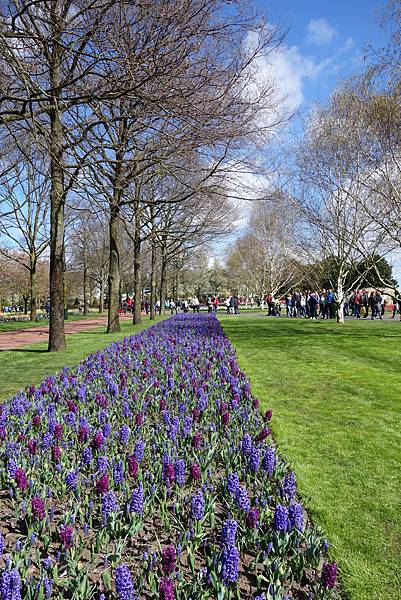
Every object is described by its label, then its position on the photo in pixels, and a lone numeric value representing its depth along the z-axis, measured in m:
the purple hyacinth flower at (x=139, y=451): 3.48
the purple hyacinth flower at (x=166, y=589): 1.85
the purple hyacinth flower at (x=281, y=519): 2.49
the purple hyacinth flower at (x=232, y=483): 2.96
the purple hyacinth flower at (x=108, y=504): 2.68
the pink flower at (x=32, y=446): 3.66
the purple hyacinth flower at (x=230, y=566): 2.13
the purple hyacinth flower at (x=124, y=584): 1.92
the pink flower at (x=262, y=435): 3.92
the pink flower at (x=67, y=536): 2.41
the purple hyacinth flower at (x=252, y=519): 2.54
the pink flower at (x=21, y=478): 3.02
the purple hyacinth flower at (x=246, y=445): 3.60
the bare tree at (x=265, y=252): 44.50
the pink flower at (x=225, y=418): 4.48
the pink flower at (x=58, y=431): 4.02
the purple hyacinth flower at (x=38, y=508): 2.68
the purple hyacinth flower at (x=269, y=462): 3.37
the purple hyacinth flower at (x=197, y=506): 2.70
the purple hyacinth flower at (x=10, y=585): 1.88
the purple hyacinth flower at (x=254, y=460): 3.39
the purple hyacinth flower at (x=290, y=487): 2.98
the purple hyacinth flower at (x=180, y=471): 3.22
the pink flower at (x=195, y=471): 3.10
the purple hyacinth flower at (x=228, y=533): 2.33
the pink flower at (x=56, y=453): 3.53
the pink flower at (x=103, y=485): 2.92
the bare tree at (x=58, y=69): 5.99
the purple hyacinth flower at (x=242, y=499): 2.79
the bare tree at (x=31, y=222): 29.02
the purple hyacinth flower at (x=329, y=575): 2.07
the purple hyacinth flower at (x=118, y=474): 3.17
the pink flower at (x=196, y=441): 3.85
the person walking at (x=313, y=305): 32.03
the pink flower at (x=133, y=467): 3.16
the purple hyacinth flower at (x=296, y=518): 2.57
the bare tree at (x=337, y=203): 18.41
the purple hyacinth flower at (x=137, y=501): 2.74
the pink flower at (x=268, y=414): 4.55
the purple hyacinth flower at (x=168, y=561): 2.10
